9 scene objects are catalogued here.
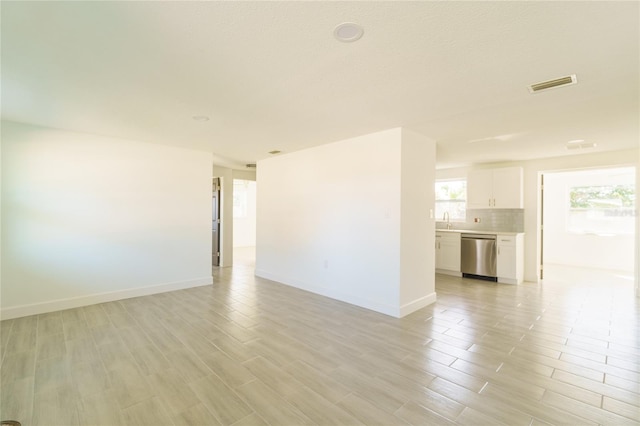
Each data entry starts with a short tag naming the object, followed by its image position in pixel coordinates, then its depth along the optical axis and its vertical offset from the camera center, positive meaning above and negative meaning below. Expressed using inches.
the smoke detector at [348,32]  64.6 +43.2
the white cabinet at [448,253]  236.4 -33.7
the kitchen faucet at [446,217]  270.8 -3.5
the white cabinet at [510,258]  211.2 -33.9
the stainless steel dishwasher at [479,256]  220.5 -34.3
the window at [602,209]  264.1 +5.5
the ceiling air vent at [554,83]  88.4 +42.9
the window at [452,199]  267.9 +14.5
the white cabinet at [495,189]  221.0 +20.8
